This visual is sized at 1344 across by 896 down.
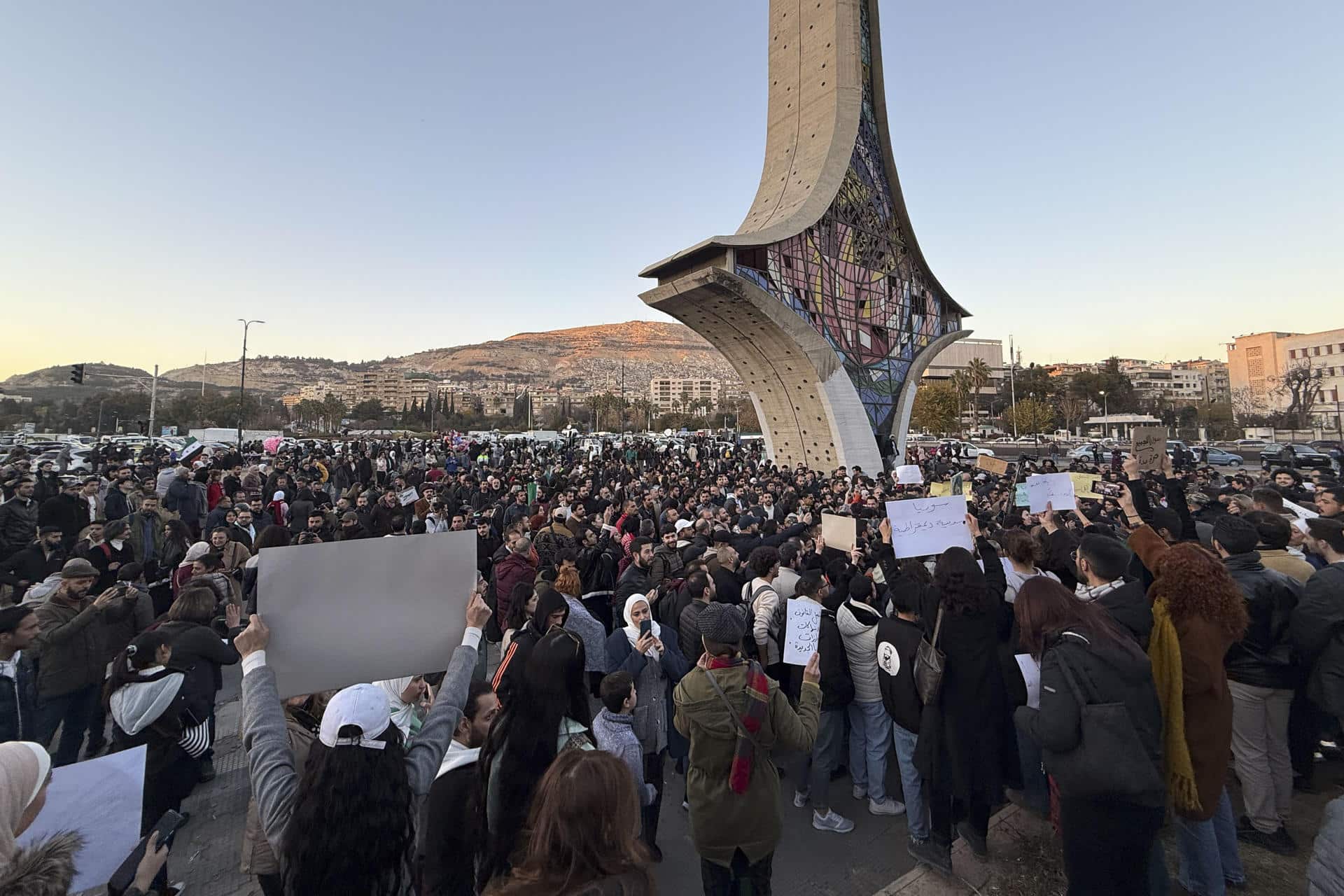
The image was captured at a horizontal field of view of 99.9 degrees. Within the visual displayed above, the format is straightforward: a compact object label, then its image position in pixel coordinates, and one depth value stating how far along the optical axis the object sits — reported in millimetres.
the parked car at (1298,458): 22531
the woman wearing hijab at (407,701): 3049
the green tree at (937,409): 61438
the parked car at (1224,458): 31844
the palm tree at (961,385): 64188
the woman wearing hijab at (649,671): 3662
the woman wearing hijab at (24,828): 1373
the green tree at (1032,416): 58406
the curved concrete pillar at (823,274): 22406
